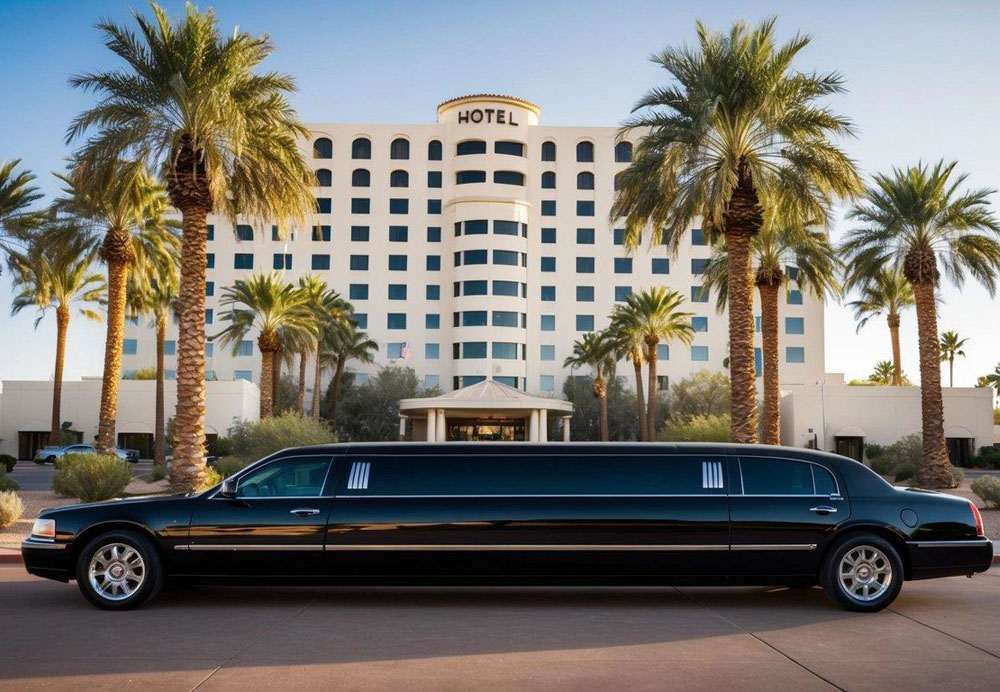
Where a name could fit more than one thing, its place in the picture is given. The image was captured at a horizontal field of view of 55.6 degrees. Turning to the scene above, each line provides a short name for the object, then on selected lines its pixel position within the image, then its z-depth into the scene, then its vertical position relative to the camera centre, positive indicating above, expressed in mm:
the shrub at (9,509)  16672 -1325
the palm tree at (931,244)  33906 +7004
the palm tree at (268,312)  47250 +6301
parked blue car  53144 -1012
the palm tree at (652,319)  56688 +6994
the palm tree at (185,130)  22906 +7423
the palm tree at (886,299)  37312 +6683
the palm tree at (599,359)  63434 +5450
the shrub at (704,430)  44312 +293
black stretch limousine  9445 -930
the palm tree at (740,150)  24250 +7577
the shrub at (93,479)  21969 -1061
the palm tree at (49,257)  33281 +6467
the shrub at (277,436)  38156 -46
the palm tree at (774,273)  33562 +6409
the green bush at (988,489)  23400 -1314
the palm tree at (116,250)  32062 +6524
